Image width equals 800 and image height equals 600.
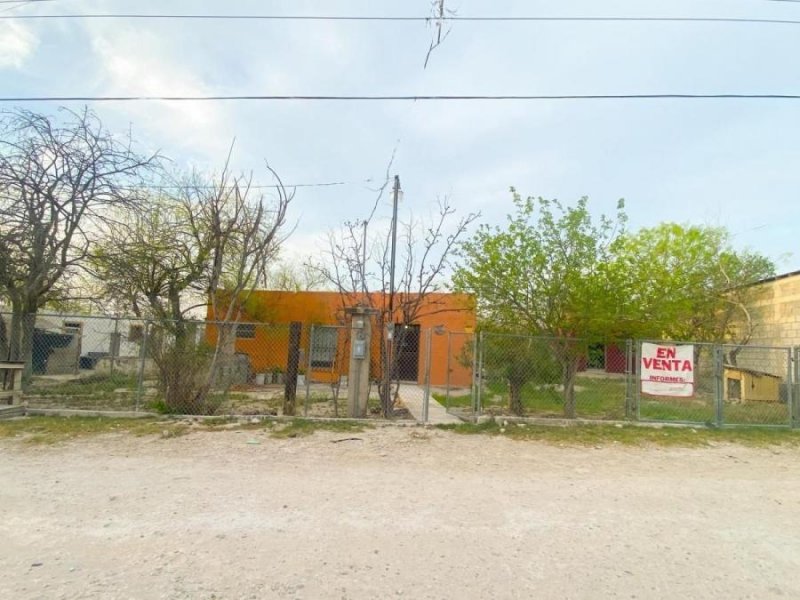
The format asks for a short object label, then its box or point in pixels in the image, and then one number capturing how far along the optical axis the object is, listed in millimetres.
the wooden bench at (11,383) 9461
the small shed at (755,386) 15281
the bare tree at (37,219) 10469
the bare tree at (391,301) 10242
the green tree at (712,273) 21250
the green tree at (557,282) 10391
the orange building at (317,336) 18391
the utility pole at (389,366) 10109
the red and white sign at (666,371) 10234
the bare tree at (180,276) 9617
